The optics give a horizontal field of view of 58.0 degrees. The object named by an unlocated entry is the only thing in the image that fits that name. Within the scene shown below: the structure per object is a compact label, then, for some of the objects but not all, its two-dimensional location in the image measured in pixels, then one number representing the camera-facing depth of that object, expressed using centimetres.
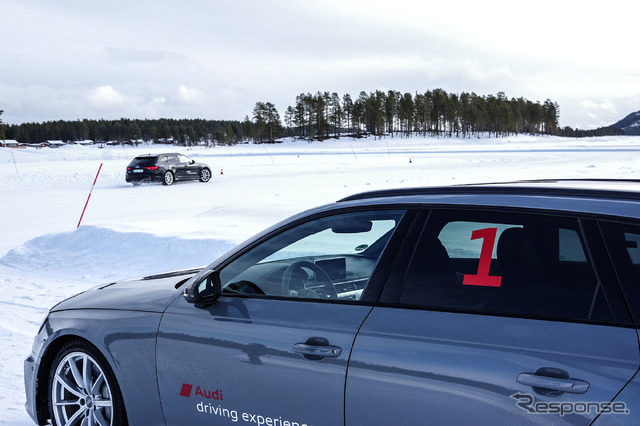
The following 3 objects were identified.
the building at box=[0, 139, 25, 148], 11653
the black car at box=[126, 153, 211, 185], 2419
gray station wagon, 200
